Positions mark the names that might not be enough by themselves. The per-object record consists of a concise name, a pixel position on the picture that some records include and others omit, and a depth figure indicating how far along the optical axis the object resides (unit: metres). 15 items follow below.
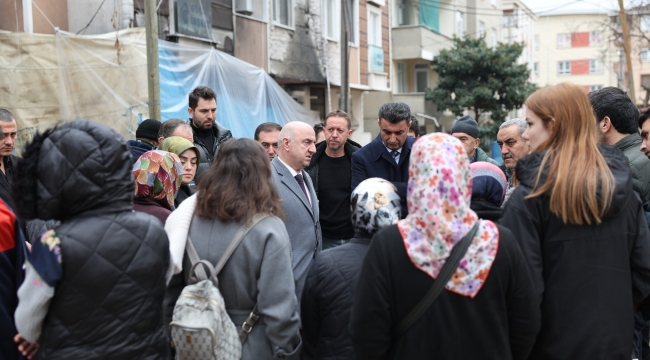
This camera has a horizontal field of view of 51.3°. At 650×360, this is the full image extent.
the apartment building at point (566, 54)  63.16
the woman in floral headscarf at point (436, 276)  2.63
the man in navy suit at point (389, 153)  5.60
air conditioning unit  16.47
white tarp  9.70
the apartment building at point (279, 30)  11.65
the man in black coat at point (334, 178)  5.98
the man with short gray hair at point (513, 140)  5.46
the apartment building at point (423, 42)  28.88
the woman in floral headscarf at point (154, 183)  3.89
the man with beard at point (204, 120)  6.70
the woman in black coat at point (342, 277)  3.00
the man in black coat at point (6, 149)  4.98
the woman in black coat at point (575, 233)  2.97
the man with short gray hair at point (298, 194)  4.75
